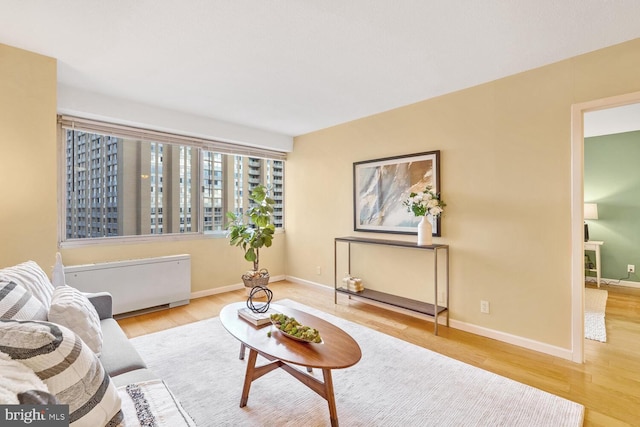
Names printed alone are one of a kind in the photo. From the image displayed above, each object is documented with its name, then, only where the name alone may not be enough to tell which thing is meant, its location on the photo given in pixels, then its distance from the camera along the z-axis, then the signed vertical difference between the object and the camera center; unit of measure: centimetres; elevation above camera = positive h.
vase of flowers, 300 +4
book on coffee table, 205 -74
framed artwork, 327 +31
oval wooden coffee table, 157 -78
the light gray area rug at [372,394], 174 -121
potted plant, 419 -29
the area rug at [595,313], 281 -115
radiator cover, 308 -76
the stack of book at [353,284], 373 -91
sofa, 86 -50
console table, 296 -99
